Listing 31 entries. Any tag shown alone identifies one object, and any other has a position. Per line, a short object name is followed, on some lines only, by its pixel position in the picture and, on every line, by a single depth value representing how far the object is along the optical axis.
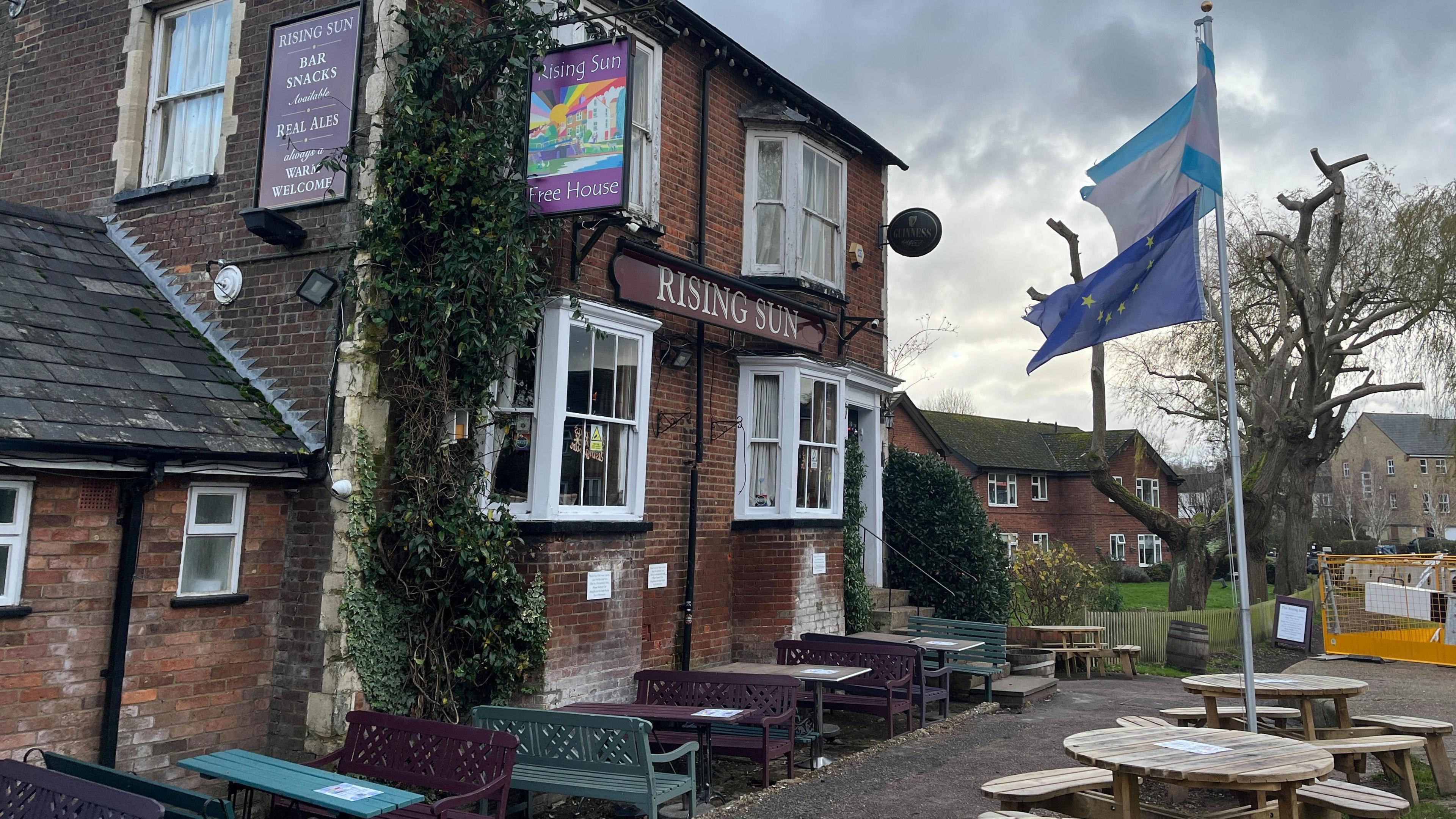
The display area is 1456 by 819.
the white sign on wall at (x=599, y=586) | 8.62
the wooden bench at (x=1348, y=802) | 5.79
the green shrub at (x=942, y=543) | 14.32
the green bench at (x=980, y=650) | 11.62
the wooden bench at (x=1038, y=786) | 5.95
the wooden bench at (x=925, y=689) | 10.05
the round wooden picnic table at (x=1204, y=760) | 5.17
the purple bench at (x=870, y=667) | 9.57
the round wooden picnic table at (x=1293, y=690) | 7.94
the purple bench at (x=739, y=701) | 7.71
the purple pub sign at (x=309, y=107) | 7.97
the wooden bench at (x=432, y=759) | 5.64
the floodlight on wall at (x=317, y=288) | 7.74
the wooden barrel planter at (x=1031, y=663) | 13.33
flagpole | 6.50
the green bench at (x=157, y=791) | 4.85
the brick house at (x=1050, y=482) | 43.41
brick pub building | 6.54
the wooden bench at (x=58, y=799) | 4.07
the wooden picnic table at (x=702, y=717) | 7.27
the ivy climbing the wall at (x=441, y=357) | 7.65
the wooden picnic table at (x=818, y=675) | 8.62
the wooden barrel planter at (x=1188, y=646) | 15.38
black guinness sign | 13.95
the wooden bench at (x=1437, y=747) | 7.77
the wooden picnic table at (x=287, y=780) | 5.01
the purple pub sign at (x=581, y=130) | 7.63
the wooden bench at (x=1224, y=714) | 8.30
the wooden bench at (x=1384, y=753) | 7.18
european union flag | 7.17
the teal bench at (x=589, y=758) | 6.28
